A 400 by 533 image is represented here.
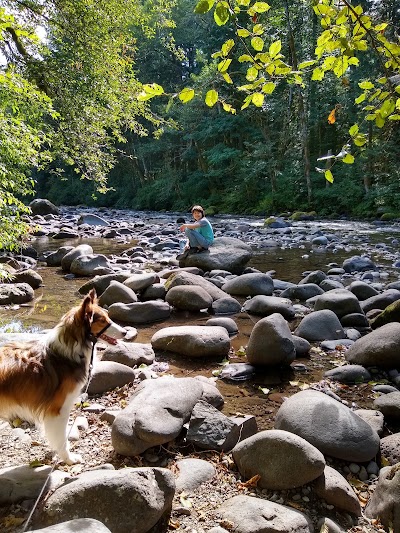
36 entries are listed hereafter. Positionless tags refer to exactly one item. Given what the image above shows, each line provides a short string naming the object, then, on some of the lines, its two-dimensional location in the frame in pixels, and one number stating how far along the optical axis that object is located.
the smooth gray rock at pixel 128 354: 4.96
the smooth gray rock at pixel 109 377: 4.28
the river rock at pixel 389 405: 3.96
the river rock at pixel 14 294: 7.97
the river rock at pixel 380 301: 7.28
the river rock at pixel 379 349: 4.95
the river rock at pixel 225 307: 7.46
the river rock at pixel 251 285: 8.52
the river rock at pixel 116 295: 7.62
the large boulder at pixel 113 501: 2.33
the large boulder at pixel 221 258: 10.61
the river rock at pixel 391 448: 3.34
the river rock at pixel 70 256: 11.22
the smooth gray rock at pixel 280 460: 2.84
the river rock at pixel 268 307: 7.16
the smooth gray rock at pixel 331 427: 3.28
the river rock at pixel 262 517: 2.42
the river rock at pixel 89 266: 10.48
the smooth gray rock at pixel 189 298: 7.42
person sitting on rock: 10.73
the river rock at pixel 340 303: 6.93
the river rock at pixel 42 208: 29.77
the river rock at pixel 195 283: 7.96
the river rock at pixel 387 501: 2.63
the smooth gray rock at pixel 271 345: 5.11
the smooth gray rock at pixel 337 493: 2.78
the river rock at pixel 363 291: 8.03
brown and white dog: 2.90
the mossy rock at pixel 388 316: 6.13
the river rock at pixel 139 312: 6.95
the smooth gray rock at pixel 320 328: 6.16
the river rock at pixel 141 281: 8.30
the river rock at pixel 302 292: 8.26
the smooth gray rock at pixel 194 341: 5.42
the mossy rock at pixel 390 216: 20.59
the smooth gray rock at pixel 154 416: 3.14
